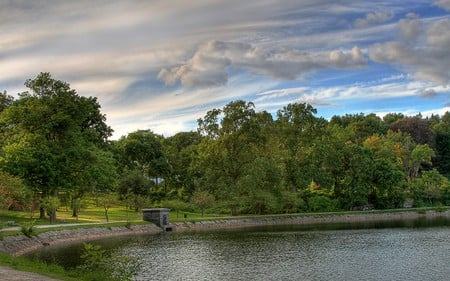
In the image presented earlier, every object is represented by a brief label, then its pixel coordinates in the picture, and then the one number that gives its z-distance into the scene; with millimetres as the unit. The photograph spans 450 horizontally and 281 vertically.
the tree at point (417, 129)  139625
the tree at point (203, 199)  75188
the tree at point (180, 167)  101388
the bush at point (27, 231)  41672
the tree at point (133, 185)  82688
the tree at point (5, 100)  77188
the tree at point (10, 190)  42719
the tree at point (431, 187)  94562
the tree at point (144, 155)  98000
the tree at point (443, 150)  133238
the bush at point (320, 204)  85000
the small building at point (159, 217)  62531
